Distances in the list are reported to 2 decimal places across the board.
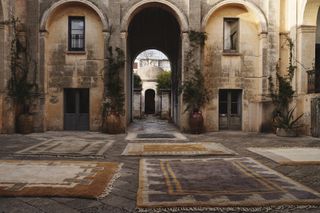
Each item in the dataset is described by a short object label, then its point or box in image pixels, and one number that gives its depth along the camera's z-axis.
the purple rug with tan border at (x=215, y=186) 4.20
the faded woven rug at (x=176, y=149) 8.52
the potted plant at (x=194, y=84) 14.48
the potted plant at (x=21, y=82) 13.66
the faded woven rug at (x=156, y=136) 12.10
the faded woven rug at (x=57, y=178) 4.61
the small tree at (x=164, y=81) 31.77
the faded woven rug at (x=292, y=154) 7.25
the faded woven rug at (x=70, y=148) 8.33
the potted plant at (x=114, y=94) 14.19
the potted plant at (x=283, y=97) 14.06
